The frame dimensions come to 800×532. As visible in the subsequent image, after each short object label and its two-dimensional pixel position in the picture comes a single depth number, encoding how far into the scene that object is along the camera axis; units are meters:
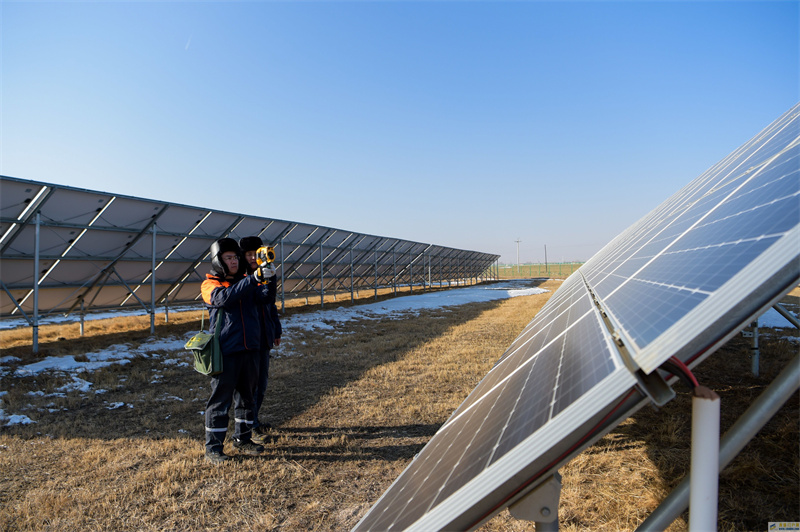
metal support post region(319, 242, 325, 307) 20.37
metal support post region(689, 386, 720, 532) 1.28
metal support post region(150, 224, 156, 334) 11.78
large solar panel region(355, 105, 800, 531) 1.02
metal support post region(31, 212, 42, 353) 9.06
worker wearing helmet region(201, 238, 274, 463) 4.41
